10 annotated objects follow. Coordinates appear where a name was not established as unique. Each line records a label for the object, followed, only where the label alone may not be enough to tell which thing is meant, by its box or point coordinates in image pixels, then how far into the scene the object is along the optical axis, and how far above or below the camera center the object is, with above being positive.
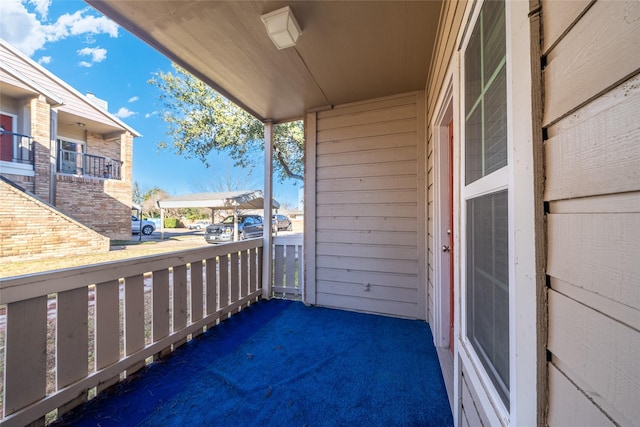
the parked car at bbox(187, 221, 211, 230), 16.70 -0.76
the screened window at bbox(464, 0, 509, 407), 0.74 +0.07
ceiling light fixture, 1.57 +1.28
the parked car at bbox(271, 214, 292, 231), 14.33 -0.45
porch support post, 3.37 +0.14
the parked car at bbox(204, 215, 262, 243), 9.34 -0.66
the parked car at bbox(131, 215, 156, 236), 12.48 -0.62
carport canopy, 8.71 +0.54
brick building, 4.64 +1.40
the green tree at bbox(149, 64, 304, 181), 4.74 +1.80
